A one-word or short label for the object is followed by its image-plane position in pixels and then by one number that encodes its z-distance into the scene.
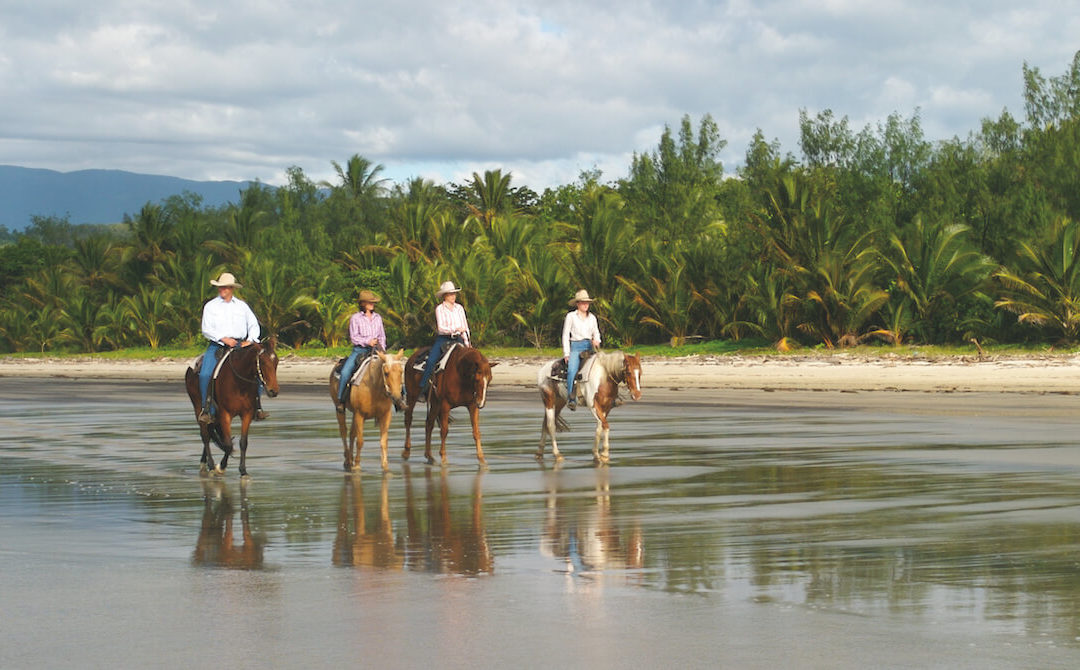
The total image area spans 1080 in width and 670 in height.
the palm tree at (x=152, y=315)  58.06
